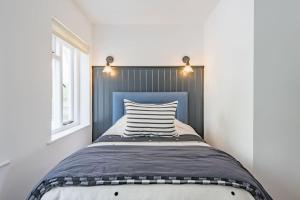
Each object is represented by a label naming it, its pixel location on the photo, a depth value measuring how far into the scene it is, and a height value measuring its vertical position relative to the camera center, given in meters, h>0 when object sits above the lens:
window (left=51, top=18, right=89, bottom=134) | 1.62 +0.17
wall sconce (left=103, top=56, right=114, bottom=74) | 2.08 +0.47
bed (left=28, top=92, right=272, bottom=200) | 0.74 -0.41
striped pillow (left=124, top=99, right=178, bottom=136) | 1.50 -0.24
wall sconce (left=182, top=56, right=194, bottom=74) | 2.05 +0.41
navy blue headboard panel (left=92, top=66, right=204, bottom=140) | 2.10 +0.17
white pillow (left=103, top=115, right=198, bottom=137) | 1.60 -0.35
